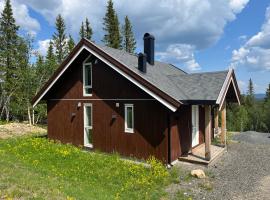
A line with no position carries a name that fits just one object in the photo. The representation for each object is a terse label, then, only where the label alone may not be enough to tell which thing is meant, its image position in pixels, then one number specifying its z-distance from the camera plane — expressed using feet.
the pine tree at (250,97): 192.27
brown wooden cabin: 29.52
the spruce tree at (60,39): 119.41
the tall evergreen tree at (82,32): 117.26
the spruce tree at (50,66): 78.28
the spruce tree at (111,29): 108.76
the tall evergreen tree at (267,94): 189.66
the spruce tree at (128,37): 119.98
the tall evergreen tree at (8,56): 83.51
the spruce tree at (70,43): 114.98
